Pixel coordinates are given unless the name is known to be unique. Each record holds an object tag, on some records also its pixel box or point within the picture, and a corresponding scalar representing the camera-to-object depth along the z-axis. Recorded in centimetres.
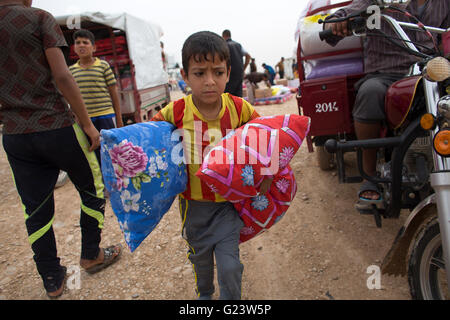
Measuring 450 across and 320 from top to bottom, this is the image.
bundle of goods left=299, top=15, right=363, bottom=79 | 297
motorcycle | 130
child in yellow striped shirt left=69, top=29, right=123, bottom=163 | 335
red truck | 575
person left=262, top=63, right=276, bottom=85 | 1522
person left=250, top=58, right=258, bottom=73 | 1379
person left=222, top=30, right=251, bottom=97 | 485
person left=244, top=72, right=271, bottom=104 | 1095
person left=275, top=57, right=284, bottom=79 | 2267
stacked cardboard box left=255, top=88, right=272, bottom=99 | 1105
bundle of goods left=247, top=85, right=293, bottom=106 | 1066
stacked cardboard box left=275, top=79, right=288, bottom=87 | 1535
